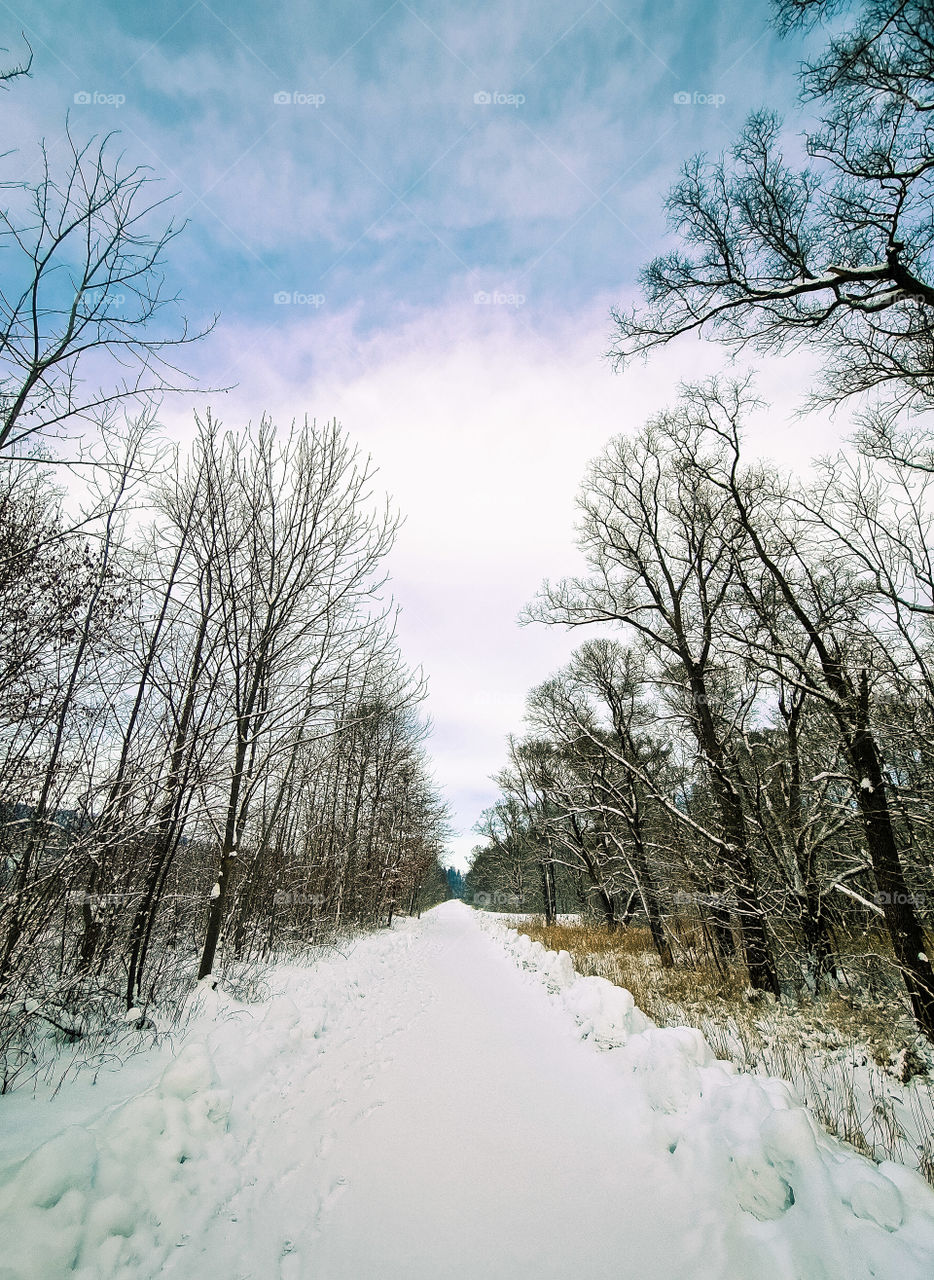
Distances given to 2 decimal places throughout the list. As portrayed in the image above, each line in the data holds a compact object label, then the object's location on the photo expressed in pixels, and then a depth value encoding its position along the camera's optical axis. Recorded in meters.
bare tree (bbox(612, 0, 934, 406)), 3.69
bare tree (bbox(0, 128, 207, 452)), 2.62
